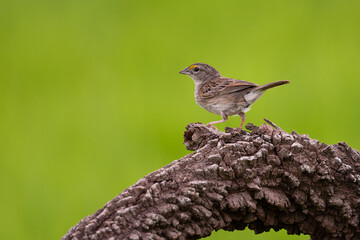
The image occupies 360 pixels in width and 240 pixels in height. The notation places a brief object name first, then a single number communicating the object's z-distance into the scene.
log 5.30
